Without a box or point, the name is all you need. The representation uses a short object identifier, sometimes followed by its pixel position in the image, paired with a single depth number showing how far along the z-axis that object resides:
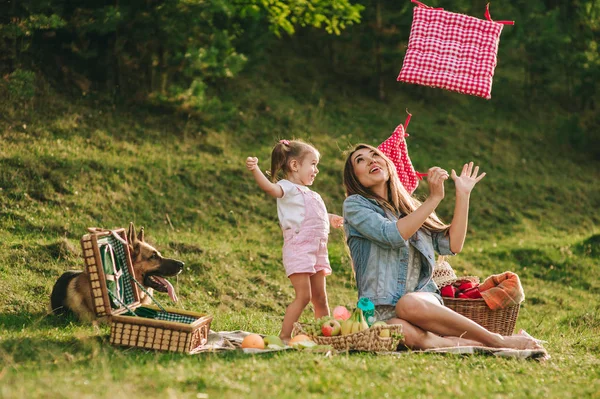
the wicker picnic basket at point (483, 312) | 6.23
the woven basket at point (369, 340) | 5.53
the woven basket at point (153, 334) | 5.39
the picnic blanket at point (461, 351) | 5.50
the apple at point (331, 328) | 5.65
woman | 5.77
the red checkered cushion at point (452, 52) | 7.30
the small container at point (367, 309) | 5.78
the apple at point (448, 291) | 6.39
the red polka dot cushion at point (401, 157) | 7.20
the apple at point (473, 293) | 6.34
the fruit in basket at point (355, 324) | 5.64
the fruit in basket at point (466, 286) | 6.53
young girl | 6.19
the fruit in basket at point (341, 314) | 5.99
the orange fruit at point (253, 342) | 5.61
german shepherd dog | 6.66
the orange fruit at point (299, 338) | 5.55
